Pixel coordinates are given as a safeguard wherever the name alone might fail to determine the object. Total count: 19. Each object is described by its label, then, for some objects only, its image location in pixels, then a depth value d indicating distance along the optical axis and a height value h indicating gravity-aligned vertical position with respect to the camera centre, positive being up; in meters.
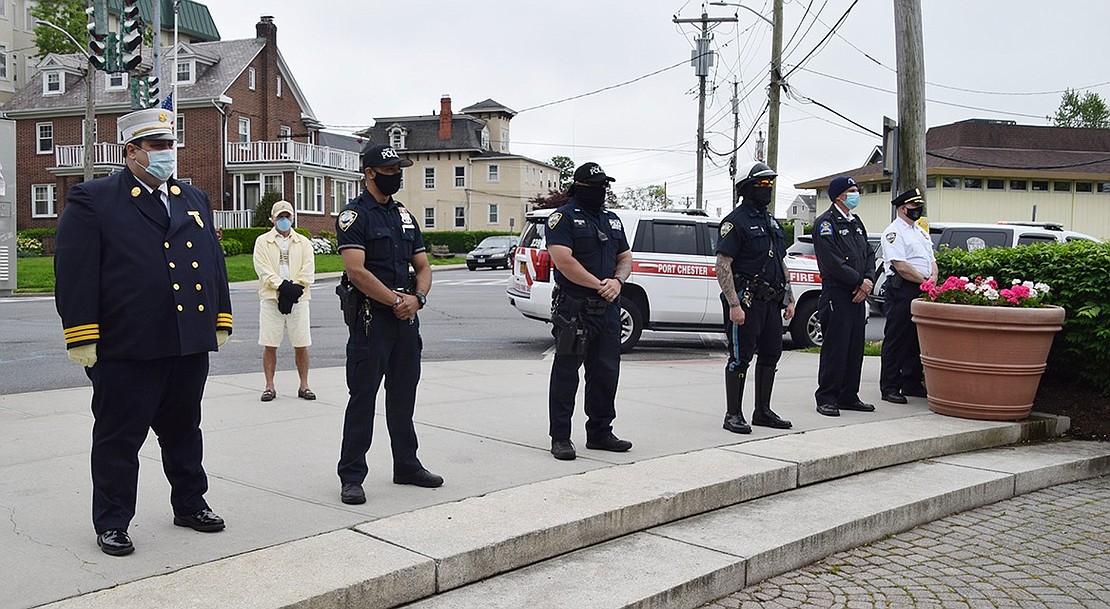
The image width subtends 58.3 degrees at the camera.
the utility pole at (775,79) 26.08 +4.36
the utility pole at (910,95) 11.66 +1.76
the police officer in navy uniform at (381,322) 5.45 -0.47
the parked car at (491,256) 42.91 -0.76
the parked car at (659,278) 13.31 -0.50
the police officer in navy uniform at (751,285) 7.51 -0.32
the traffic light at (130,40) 14.57 +2.83
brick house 47.91 +4.94
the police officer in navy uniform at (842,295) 8.39 -0.43
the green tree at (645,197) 105.06 +4.63
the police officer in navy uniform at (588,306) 6.53 -0.43
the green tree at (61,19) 52.12 +11.20
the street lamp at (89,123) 30.23 +3.52
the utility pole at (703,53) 39.47 +7.53
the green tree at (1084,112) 81.12 +11.14
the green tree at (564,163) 105.71 +8.38
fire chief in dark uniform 4.46 -0.36
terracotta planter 7.80 -0.88
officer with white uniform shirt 9.00 -0.40
